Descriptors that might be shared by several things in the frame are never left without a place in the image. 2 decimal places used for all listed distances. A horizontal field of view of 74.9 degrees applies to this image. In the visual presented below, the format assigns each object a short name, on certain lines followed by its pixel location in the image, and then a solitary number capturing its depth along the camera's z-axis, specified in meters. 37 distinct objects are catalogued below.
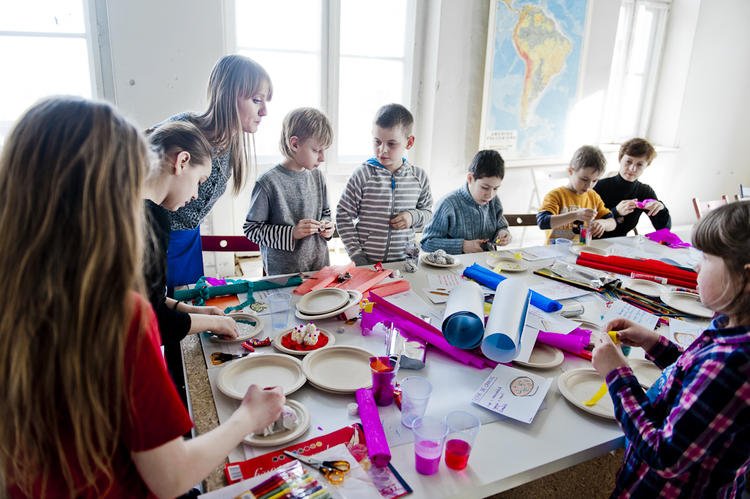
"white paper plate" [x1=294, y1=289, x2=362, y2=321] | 1.48
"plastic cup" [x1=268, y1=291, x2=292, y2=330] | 1.48
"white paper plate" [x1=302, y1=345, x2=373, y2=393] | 1.15
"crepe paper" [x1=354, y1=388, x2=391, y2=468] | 0.92
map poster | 4.00
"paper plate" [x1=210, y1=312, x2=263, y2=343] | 1.34
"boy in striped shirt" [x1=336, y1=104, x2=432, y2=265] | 2.19
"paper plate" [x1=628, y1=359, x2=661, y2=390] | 1.24
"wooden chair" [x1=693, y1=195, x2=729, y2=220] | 2.92
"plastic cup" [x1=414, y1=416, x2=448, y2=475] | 0.91
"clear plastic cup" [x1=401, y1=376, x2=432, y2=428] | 1.03
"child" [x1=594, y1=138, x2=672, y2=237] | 2.77
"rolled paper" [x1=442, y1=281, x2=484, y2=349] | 1.27
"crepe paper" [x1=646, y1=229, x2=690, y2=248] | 2.48
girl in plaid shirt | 0.84
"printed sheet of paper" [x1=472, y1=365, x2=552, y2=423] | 1.09
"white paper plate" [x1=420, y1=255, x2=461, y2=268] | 1.99
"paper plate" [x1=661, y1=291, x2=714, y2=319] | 1.64
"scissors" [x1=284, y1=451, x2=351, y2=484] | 0.88
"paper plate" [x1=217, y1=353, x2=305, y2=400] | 1.13
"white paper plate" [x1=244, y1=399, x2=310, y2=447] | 0.96
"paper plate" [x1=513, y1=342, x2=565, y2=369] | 1.28
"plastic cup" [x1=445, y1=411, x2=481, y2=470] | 0.92
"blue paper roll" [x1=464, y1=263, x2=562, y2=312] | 1.61
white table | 0.91
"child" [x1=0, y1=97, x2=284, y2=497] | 0.65
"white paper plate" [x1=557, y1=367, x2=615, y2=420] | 1.10
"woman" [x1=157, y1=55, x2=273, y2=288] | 1.87
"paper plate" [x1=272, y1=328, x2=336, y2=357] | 1.28
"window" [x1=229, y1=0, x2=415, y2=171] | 3.65
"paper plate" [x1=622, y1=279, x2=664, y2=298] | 1.81
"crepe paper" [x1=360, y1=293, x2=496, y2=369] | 1.29
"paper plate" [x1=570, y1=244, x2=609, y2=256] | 2.29
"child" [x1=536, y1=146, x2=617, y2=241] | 2.56
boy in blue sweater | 2.32
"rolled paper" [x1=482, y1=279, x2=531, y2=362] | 1.23
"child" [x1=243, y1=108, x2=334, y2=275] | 1.98
